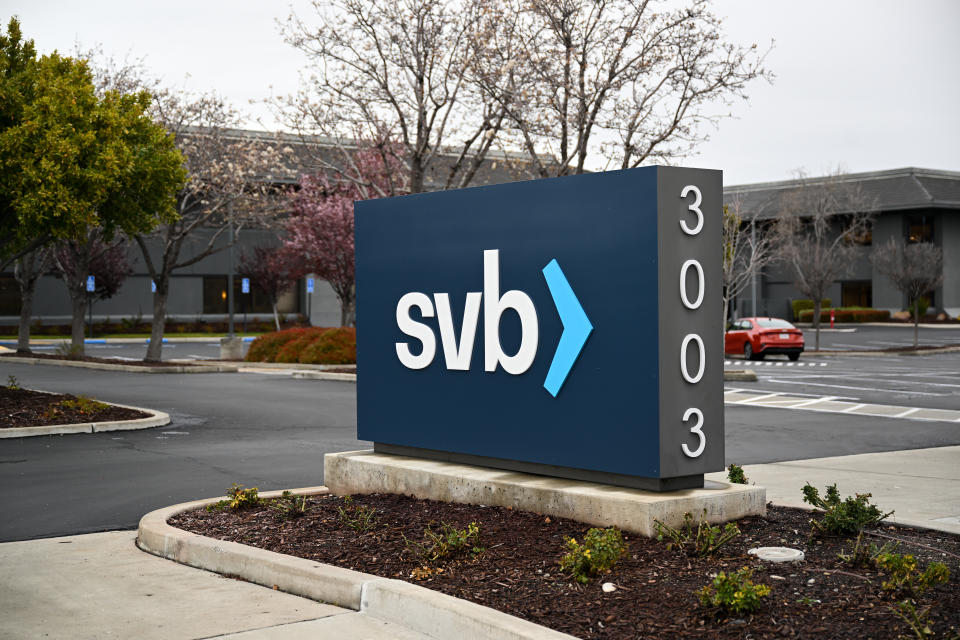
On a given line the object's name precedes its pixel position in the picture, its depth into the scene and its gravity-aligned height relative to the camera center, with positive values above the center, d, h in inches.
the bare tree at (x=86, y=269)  1289.4 +69.1
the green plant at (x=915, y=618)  182.4 -57.2
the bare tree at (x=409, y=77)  988.6 +227.7
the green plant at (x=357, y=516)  290.5 -60.0
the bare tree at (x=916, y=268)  1654.8 +61.0
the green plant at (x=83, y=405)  642.2 -58.5
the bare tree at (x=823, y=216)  2202.3 +211.4
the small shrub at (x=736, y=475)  295.1 -48.4
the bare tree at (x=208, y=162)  1266.0 +189.6
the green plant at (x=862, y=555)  233.1 -57.2
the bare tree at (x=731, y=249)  1288.1 +73.1
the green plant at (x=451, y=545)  252.7 -58.4
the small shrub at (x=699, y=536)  243.9 -55.7
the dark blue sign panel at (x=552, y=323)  268.4 -4.4
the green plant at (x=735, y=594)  197.8 -55.2
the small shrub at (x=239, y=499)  328.8 -60.3
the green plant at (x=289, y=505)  315.3 -60.9
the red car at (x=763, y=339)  1413.6 -46.2
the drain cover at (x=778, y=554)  240.3 -58.5
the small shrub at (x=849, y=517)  258.2 -53.1
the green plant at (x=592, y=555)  229.9 -55.6
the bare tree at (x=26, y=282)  1349.7 +41.1
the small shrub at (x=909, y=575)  203.8 -54.3
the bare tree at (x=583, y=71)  920.9 +212.3
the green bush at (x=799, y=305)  2763.3 +0.0
